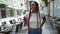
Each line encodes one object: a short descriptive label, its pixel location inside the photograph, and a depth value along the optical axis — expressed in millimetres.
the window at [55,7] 5384
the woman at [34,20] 1311
